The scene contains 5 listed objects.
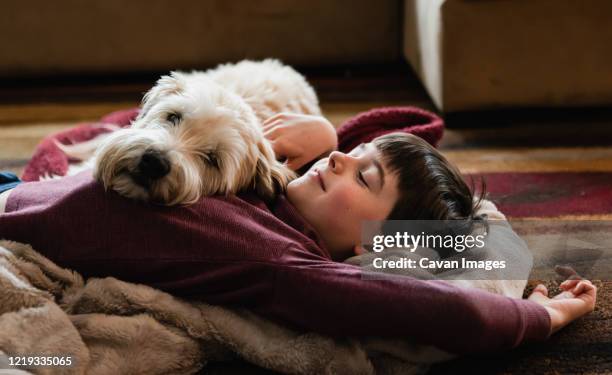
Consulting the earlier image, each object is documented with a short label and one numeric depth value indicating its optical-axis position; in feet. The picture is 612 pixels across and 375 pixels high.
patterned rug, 3.62
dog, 3.65
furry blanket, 3.32
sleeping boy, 3.39
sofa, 7.52
